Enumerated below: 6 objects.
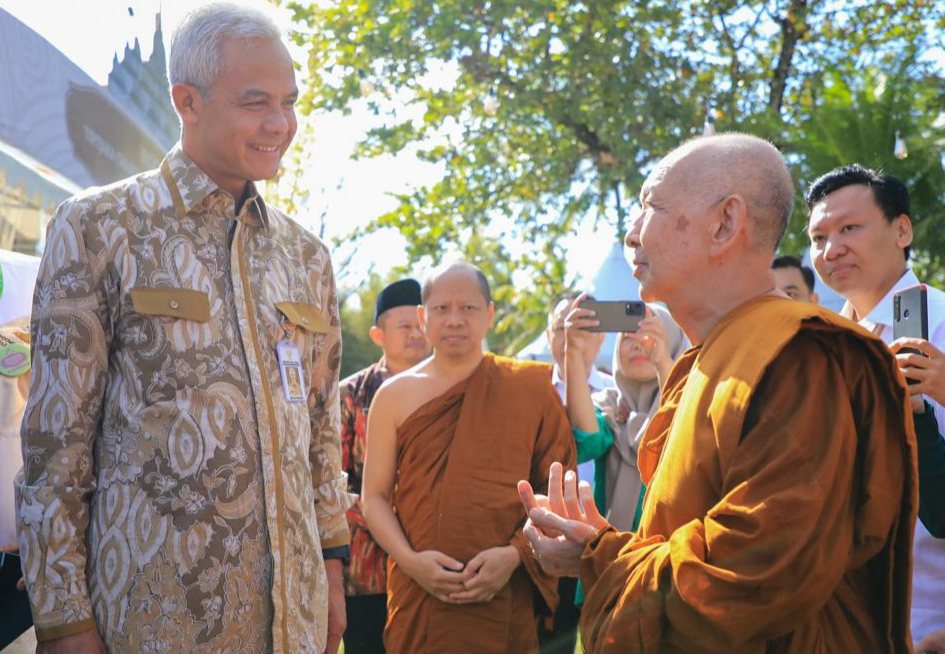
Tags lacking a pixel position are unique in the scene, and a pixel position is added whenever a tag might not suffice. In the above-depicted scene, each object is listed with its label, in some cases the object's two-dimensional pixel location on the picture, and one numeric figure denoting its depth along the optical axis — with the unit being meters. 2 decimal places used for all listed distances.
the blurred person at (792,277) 5.36
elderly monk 1.94
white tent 8.30
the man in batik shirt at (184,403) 2.31
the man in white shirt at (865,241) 3.56
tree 10.93
